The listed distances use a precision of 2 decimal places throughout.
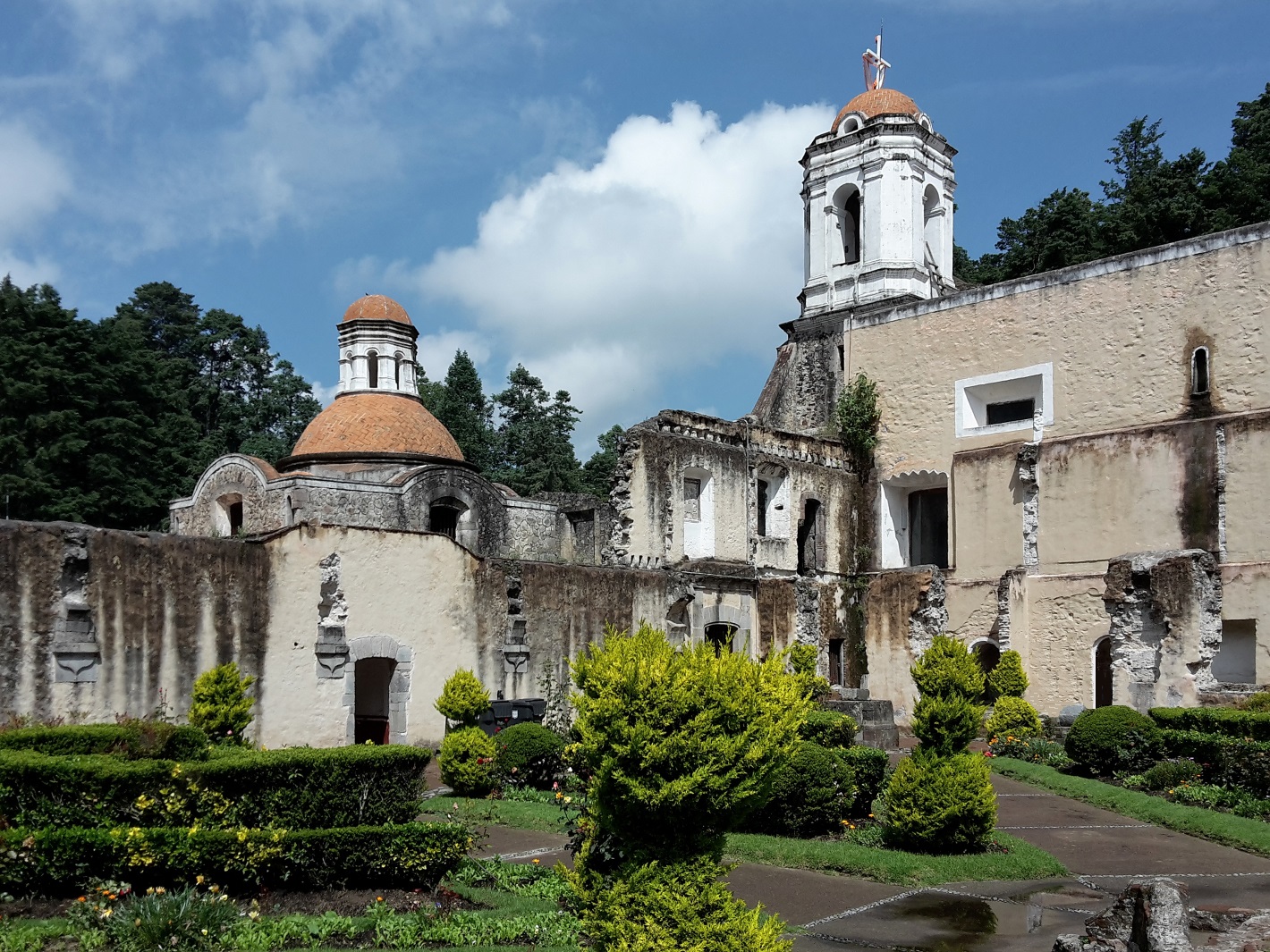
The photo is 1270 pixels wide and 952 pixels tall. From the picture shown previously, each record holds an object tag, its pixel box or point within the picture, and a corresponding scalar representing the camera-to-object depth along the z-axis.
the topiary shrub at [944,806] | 9.73
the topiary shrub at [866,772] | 11.49
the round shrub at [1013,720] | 17.27
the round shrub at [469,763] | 12.09
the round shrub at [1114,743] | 13.98
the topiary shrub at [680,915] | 5.31
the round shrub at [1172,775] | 12.96
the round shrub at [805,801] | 10.51
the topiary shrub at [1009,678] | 18.53
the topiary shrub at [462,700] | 12.63
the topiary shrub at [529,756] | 12.71
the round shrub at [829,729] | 12.62
